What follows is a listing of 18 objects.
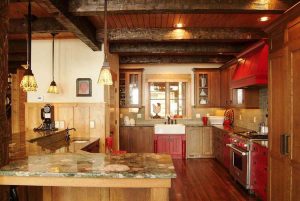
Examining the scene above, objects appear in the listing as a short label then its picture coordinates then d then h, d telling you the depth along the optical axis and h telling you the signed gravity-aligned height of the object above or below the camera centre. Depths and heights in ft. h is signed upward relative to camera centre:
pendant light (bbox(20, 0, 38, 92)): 9.88 +0.93
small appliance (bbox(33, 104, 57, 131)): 13.91 -0.82
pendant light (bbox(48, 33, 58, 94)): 13.83 +0.85
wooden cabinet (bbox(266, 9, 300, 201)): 8.39 -0.17
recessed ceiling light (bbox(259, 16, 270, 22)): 12.46 +4.26
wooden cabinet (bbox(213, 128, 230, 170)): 17.56 -3.32
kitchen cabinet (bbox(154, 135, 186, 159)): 21.79 -3.63
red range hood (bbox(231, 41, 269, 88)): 13.17 +2.07
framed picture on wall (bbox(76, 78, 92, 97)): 14.92 +0.98
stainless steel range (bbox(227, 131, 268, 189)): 13.47 -2.90
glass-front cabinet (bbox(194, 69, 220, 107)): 23.39 +1.51
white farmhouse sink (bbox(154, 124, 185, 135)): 21.77 -2.24
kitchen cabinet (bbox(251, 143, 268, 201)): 12.11 -3.38
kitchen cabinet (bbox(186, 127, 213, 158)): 22.50 -3.50
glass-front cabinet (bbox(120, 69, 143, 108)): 23.57 +1.53
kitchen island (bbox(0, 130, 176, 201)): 6.23 -1.80
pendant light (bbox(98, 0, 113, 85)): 8.37 +0.95
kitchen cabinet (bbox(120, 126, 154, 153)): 22.58 -3.14
